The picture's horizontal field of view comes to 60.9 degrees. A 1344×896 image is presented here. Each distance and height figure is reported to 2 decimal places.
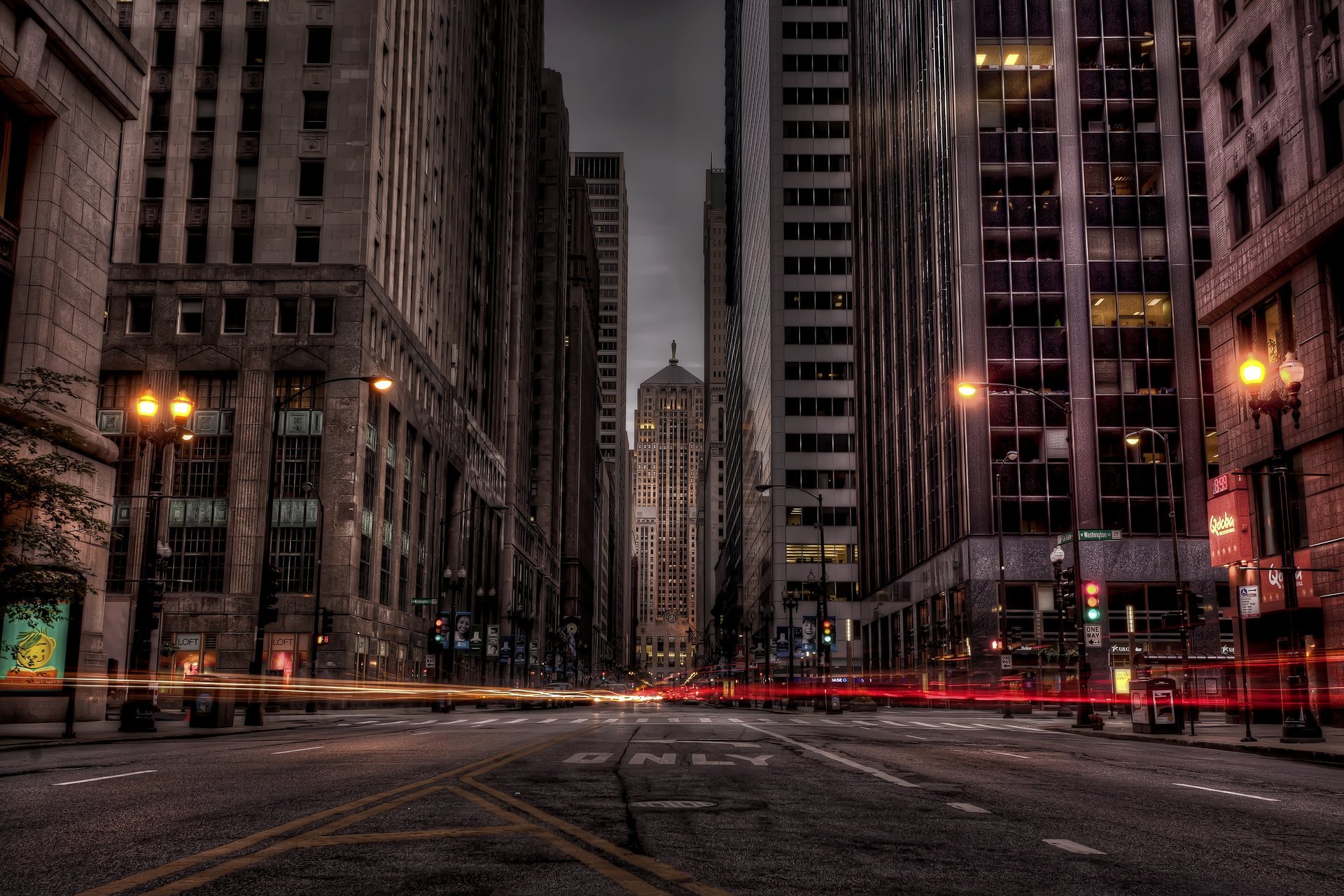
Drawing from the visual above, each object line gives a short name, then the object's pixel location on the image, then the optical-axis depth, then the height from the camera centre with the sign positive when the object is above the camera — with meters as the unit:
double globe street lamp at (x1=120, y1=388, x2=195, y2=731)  26.12 +0.97
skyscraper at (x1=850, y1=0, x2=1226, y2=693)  63.06 +18.48
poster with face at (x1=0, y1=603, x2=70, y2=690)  30.31 -0.55
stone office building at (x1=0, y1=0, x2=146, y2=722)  30.66 +12.03
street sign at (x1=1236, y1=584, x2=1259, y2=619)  27.34 +1.04
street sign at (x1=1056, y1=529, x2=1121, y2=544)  35.53 +3.33
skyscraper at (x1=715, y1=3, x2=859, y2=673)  109.00 +33.08
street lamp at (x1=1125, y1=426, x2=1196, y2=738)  31.95 +0.49
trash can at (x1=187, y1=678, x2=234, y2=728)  29.22 -1.78
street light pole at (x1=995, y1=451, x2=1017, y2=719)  57.69 +2.95
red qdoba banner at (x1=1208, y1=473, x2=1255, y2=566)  35.75 +3.90
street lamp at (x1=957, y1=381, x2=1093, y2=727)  34.03 -0.67
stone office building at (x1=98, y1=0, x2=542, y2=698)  58.88 +17.42
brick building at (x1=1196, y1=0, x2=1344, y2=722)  31.86 +11.37
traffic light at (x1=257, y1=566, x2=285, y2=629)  31.16 +1.07
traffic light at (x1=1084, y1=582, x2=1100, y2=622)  34.56 +1.23
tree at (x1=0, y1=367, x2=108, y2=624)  20.98 +2.42
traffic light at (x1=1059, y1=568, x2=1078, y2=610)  40.62 +2.08
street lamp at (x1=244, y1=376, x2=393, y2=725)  31.55 +0.31
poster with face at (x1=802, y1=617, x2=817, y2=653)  63.62 +0.48
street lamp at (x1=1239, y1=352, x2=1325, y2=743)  23.33 +2.77
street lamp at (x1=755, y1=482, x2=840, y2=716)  49.97 -0.37
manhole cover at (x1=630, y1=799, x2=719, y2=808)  10.43 -1.49
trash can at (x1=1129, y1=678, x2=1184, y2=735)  29.28 -1.66
